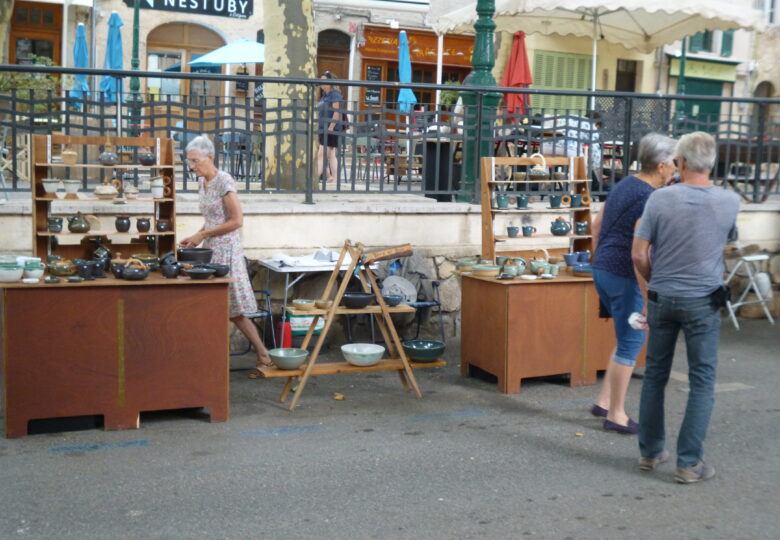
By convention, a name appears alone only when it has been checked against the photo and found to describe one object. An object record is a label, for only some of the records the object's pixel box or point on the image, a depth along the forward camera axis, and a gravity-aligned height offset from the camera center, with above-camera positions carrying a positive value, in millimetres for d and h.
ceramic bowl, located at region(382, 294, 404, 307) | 6727 -1019
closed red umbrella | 14695 +1499
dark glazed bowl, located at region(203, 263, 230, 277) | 5980 -743
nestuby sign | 21844 +3454
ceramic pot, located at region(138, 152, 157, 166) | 7055 -55
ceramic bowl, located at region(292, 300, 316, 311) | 6422 -1033
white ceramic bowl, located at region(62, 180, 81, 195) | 6938 -280
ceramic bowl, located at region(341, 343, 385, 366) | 6496 -1380
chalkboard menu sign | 23953 +2182
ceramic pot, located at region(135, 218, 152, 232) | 7098 -559
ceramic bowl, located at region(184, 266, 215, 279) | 5871 -757
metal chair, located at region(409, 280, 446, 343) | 8234 -1287
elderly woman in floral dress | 6859 -504
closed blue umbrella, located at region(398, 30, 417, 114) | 17859 +1840
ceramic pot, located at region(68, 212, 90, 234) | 6840 -554
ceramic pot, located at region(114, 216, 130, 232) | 7055 -553
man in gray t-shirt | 4723 -535
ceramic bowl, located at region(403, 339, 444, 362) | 6721 -1392
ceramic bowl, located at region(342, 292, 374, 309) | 6520 -997
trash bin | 9625 -104
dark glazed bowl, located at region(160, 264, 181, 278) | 5898 -749
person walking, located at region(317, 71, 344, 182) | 8405 +327
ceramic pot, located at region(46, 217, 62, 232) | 6789 -554
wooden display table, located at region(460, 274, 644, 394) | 6781 -1240
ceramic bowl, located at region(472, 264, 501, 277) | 7012 -815
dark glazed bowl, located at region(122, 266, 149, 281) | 5797 -767
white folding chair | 9828 -1183
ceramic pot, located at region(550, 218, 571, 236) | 7828 -534
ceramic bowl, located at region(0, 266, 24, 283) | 5574 -759
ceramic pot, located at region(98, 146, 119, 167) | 6961 -63
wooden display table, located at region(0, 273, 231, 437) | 5547 -1212
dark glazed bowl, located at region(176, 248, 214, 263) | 6602 -728
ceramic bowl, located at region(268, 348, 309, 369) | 6328 -1380
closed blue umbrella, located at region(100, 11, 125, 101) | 17653 +1891
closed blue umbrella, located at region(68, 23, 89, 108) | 17328 +1811
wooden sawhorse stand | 6348 -1152
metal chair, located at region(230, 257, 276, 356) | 7967 -1338
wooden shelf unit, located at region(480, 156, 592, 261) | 7527 -300
